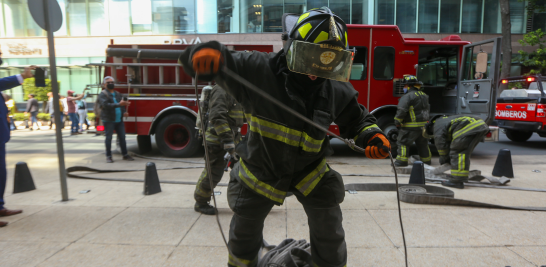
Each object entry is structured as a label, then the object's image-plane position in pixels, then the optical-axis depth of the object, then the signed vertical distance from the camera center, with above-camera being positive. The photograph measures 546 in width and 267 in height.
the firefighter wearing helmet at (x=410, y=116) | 6.40 -0.57
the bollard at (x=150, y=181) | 4.55 -1.26
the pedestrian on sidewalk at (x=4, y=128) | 3.60 -0.43
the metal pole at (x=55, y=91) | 4.03 -0.06
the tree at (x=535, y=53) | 15.57 +1.51
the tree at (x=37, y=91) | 17.58 -0.24
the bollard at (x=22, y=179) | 4.73 -1.29
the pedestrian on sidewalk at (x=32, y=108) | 14.01 -0.90
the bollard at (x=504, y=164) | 5.66 -1.29
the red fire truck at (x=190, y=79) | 7.40 +0.19
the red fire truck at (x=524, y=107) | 8.87 -0.58
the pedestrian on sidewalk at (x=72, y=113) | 12.45 -1.00
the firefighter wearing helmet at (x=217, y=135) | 3.60 -0.52
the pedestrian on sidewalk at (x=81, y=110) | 13.70 -0.95
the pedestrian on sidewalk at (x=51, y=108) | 13.95 -0.93
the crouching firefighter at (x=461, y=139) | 4.93 -0.77
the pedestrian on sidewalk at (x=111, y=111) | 6.88 -0.51
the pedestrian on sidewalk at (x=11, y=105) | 13.90 -0.77
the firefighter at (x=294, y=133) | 1.78 -0.26
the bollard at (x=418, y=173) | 4.79 -1.21
